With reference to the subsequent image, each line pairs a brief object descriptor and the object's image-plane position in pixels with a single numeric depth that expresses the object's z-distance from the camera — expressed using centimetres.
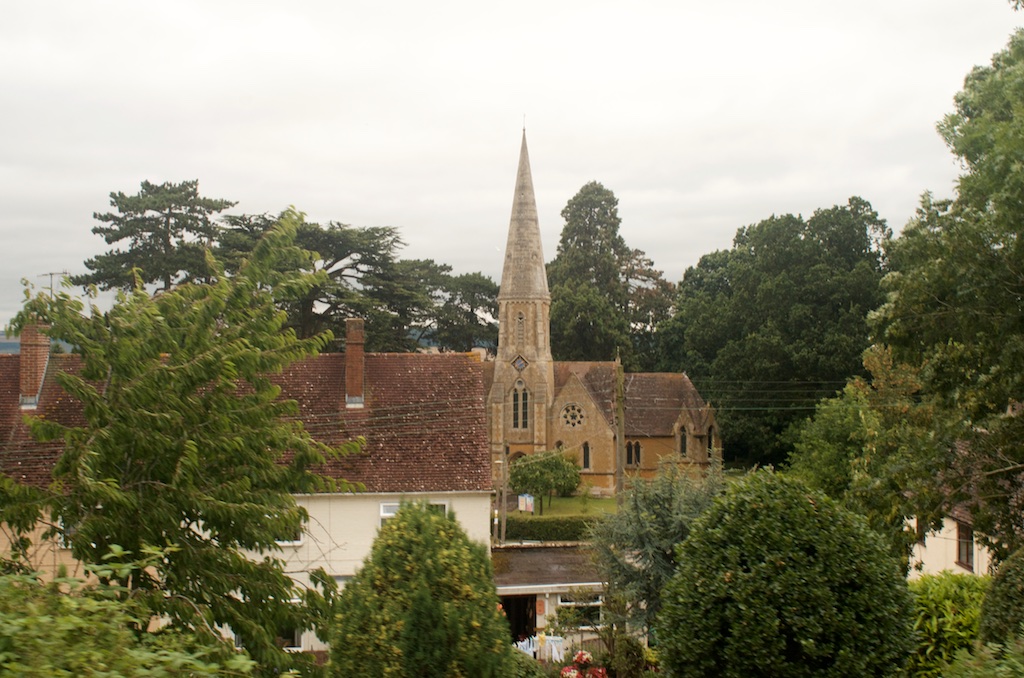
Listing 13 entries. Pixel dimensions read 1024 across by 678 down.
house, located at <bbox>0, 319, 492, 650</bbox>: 2045
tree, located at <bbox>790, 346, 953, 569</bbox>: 1466
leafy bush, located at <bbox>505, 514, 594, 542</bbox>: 3766
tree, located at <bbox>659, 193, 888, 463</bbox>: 4869
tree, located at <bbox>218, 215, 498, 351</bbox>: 3922
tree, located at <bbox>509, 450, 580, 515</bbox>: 4566
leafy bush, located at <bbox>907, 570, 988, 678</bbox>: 1052
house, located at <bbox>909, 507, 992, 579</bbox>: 1972
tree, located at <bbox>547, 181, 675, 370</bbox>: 6869
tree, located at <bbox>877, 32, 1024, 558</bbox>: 1323
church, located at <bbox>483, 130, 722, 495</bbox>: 5678
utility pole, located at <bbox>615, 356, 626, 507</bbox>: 2601
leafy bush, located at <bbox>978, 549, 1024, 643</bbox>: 853
